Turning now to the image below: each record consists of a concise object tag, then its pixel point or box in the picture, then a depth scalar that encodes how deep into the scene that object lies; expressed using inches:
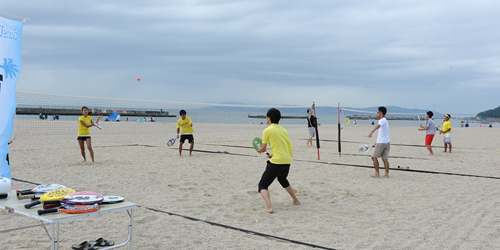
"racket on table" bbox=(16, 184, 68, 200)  142.0
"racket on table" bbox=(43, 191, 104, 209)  126.0
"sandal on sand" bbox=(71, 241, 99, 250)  148.3
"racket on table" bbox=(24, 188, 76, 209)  129.3
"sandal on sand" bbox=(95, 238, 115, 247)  151.6
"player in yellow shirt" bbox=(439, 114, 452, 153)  528.4
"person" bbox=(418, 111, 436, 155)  502.0
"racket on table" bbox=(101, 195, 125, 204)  137.2
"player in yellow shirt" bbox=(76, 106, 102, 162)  380.8
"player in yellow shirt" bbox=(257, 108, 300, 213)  211.4
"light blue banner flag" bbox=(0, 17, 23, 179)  165.8
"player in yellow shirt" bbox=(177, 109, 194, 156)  465.1
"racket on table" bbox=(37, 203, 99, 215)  123.1
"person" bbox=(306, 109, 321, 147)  561.0
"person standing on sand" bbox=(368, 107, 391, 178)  325.3
